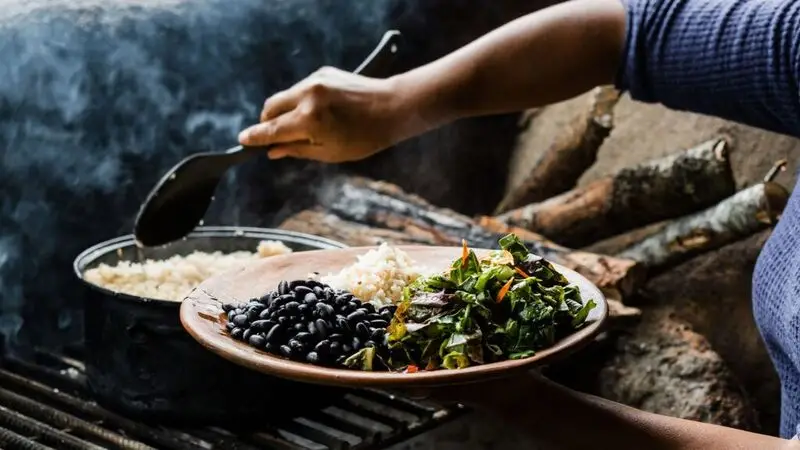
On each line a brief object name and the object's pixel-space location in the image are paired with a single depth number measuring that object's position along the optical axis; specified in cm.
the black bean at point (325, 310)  158
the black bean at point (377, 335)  152
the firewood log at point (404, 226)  287
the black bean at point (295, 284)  166
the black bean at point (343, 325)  152
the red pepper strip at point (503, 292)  156
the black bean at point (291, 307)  157
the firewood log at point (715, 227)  306
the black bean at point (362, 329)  153
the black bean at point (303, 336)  149
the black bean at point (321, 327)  151
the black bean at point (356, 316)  156
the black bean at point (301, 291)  164
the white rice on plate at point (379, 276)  168
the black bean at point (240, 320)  154
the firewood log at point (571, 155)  362
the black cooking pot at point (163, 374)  200
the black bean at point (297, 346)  148
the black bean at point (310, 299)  161
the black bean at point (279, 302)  159
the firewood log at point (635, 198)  321
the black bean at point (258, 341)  149
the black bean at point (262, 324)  151
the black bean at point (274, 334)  149
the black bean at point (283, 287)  167
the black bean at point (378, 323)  157
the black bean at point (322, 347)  147
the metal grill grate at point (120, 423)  210
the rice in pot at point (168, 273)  227
